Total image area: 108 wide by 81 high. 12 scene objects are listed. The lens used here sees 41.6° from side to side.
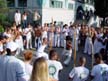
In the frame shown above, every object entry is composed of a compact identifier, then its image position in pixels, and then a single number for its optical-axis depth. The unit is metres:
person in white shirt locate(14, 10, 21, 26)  11.32
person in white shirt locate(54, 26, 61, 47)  9.54
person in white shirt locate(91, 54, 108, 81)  3.72
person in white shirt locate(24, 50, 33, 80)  3.27
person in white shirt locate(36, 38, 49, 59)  4.89
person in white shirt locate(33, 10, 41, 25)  11.90
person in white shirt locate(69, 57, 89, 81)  3.85
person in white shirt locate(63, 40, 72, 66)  6.80
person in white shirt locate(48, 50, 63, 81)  3.81
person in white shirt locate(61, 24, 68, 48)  9.47
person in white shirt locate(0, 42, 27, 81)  2.98
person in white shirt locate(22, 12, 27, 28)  11.43
